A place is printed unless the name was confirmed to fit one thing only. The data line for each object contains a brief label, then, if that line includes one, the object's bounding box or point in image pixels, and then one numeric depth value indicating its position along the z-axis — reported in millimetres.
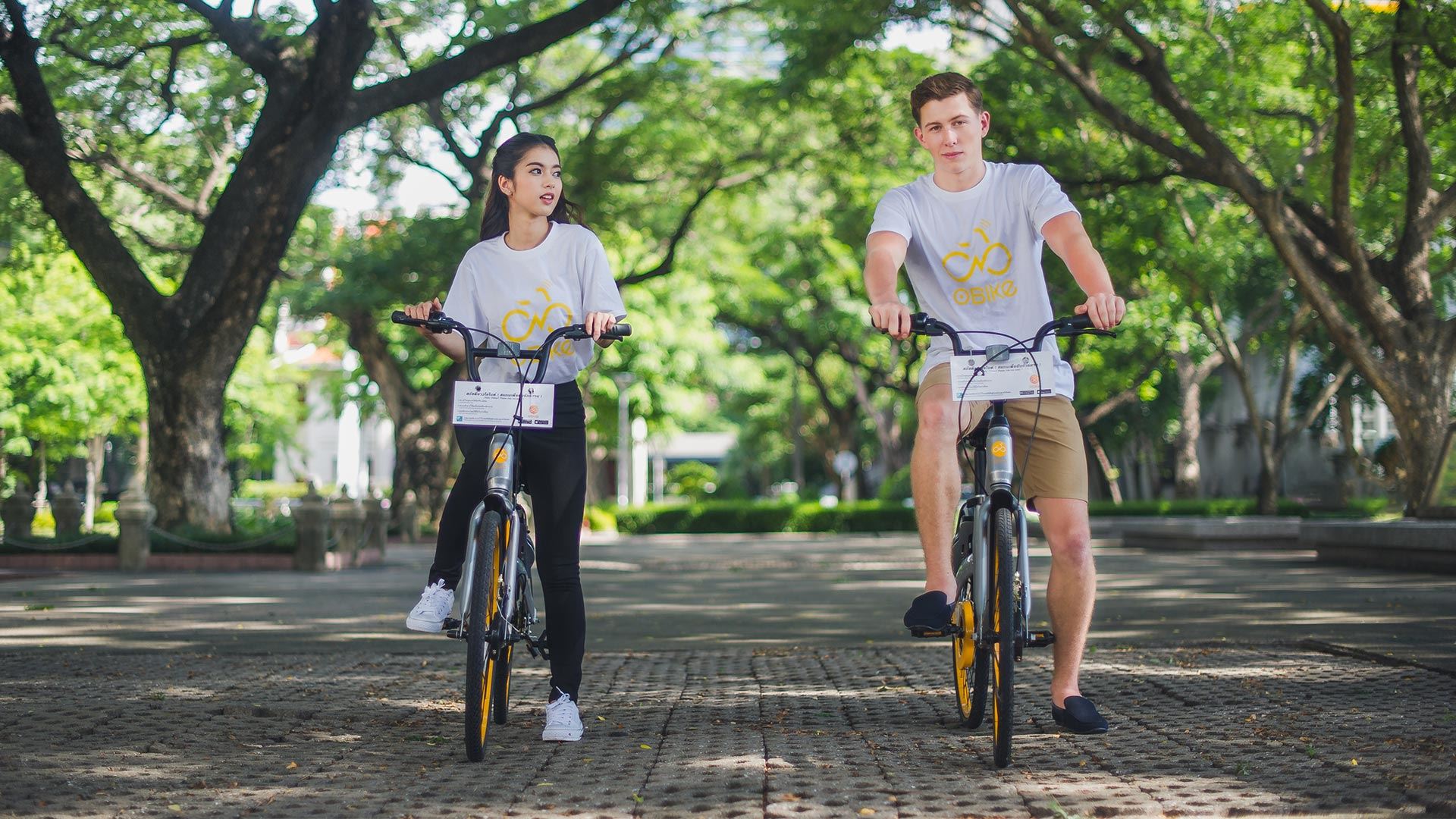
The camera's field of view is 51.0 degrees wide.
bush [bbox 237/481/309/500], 64812
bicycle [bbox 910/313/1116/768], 4324
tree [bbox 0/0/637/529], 17156
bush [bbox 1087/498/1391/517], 31748
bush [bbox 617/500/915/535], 39594
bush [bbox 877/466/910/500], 45656
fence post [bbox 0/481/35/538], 23328
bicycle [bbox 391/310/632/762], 4492
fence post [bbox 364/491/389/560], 23125
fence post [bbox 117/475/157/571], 18922
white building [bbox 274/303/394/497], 70688
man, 4832
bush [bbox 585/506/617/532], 39906
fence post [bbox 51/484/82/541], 23672
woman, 4984
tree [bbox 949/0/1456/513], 15742
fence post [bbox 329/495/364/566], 20766
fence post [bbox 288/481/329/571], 19594
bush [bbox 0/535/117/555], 19812
